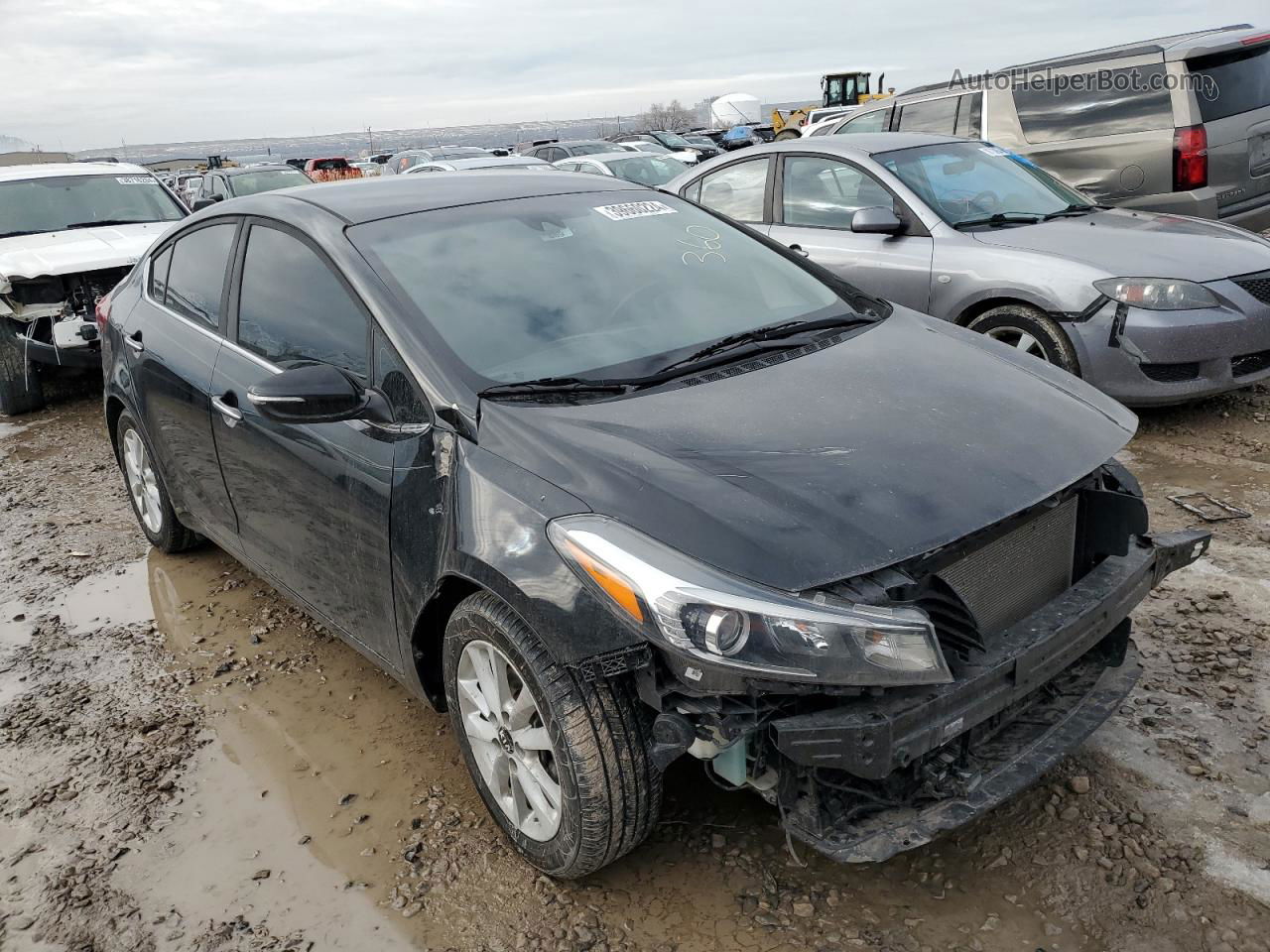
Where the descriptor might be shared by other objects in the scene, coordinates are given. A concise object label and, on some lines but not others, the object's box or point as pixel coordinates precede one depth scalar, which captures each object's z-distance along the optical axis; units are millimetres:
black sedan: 2066
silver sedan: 4852
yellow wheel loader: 35812
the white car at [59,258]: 7430
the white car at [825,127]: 9078
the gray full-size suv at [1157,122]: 6832
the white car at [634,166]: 14570
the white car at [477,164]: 16766
